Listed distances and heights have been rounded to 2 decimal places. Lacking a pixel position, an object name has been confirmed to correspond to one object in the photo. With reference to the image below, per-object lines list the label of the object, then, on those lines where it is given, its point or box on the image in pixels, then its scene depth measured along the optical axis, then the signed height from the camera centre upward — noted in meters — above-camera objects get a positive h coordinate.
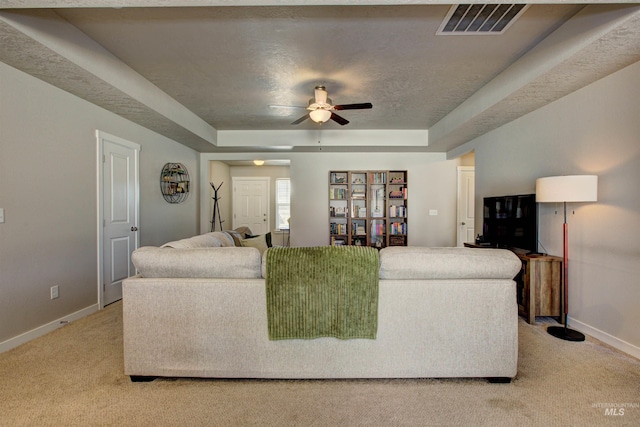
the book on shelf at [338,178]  6.15 +0.58
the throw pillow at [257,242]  3.34 -0.41
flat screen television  3.22 -0.18
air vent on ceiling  2.06 +1.37
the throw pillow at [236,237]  3.32 -0.36
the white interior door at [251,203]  8.11 +0.08
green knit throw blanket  1.79 -0.55
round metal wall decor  4.65 +0.38
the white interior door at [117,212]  3.44 -0.08
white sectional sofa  1.81 -0.71
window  8.12 +0.09
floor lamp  2.47 +0.12
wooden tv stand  2.93 -0.78
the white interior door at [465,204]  6.09 +0.06
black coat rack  6.38 -0.09
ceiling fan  3.23 +1.08
